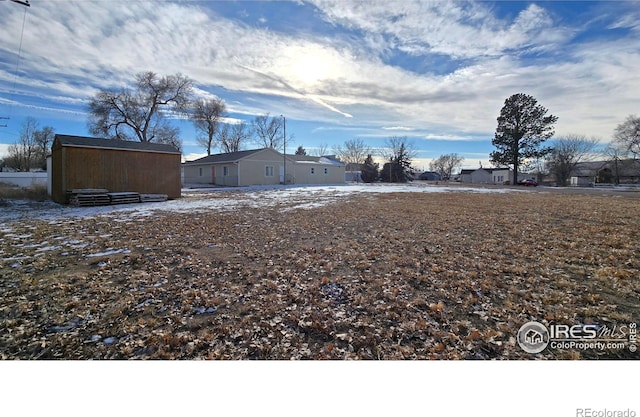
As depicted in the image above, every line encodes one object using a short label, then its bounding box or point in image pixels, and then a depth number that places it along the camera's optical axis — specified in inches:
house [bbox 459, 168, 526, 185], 2572.6
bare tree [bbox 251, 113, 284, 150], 2085.4
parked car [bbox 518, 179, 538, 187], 1627.7
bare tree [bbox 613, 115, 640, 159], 1567.4
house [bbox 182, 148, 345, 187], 1100.5
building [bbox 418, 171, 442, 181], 3017.7
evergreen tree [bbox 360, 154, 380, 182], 1958.7
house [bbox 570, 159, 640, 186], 1916.8
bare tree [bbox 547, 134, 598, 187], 1801.2
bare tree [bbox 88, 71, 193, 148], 1277.1
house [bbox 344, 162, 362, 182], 2034.9
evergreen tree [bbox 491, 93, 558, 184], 1520.7
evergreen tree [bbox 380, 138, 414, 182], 1943.9
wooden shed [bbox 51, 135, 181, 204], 523.2
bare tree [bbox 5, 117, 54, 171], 1844.2
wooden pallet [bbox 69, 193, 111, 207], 489.4
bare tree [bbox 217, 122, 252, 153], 2017.7
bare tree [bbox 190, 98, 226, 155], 1690.2
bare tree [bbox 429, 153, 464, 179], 3469.5
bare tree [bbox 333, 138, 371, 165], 2452.0
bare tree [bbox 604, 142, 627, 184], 1774.5
